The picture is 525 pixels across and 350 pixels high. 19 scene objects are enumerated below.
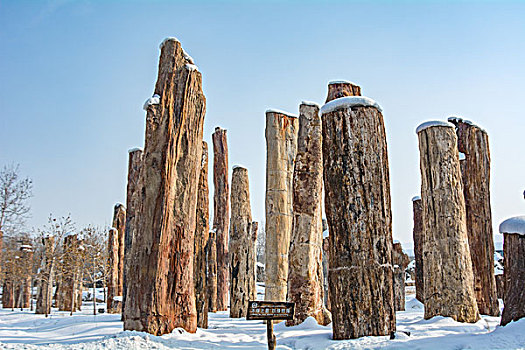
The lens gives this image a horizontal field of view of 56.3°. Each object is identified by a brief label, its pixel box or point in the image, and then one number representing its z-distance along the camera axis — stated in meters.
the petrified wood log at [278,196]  10.41
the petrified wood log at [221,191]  15.92
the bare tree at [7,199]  23.14
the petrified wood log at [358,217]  6.20
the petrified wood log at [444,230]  8.41
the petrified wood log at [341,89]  7.84
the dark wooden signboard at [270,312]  6.10
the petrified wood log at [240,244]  13.46
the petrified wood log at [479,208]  10.13
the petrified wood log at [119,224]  15.90
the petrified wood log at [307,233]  8.80
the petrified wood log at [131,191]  11.60
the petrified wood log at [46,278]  18.80
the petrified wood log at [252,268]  13.65
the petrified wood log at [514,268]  6.21
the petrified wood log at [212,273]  13.71
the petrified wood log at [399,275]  14.38
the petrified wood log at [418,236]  13.69
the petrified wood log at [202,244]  9.51
